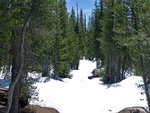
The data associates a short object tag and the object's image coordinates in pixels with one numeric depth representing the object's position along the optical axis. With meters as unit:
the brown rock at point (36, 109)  8.81
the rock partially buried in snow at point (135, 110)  8.50
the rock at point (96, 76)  26.60
